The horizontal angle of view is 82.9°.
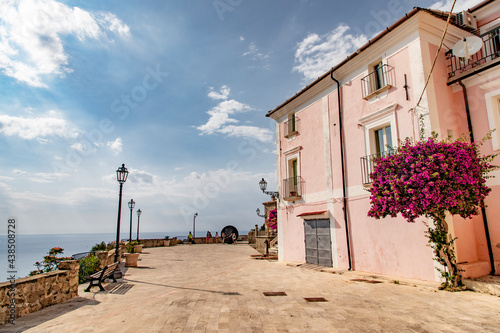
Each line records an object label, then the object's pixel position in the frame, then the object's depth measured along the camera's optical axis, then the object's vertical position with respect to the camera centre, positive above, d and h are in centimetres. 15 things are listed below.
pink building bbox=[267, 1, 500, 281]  916 +341
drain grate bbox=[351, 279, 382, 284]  942 -210
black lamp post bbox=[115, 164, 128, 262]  1305 +208
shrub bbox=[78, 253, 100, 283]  1076 -175
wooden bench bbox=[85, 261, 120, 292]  876 -171
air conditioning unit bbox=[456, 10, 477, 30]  1036 +715
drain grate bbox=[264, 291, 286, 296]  785 -205
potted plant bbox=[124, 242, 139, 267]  1523 -205
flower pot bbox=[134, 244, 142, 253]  2167 -210
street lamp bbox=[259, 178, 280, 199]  1923 +229
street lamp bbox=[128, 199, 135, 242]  2850 +181
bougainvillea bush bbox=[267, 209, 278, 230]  2230 +0
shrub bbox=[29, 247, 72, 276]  887 -133
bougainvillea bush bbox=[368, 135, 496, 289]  718 +82
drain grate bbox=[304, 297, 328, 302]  705 -201
